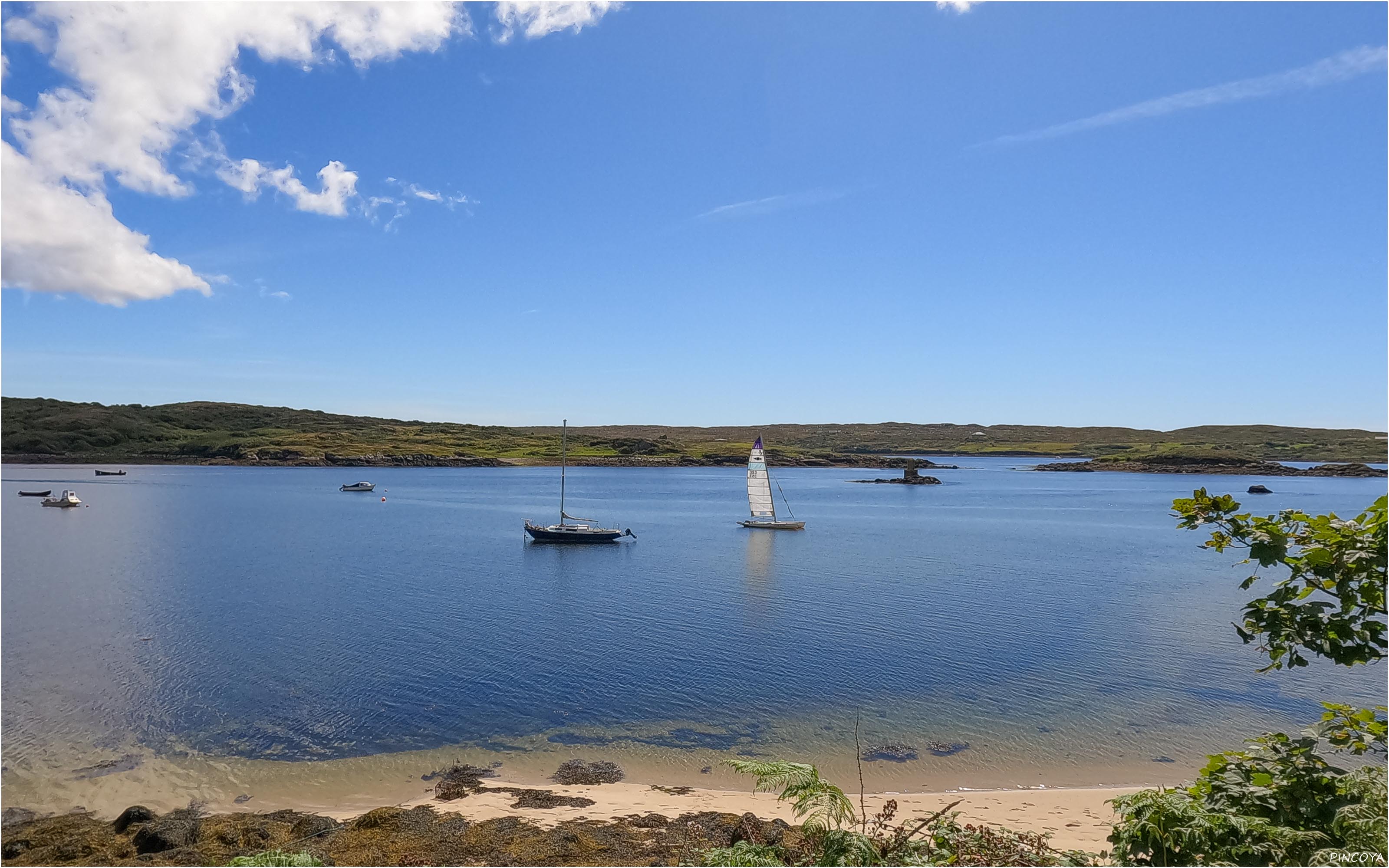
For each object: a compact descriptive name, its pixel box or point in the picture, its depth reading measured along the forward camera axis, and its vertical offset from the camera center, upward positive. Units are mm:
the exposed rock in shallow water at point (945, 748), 22359 -9032
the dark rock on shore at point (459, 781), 18797 -8928
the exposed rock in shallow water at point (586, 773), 20047 -9004
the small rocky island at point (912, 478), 166125 -8159
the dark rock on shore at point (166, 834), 14844 -7980
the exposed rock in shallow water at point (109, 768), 20156 -9086
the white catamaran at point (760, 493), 86438 -6262
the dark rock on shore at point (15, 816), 17016 -8800
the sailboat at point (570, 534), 69938 -9057
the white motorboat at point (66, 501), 96438 -9390
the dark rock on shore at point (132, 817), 16172 -8228
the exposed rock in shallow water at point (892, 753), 21906 -9052
